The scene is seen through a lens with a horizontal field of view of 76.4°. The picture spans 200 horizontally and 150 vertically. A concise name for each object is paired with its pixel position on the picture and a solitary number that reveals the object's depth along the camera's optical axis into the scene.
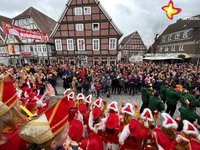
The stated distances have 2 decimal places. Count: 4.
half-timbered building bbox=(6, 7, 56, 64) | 25.95
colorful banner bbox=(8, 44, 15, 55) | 20.76
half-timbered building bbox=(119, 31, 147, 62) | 40.94
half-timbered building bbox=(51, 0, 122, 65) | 20.34
